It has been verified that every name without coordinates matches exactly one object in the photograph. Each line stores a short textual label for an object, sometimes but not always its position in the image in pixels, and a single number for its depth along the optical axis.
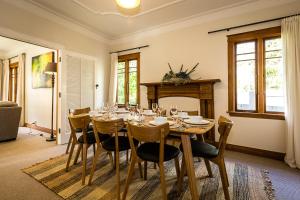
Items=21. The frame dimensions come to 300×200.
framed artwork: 4.66
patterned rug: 1.81
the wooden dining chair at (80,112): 2.97
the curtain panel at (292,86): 2.56
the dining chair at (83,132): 2.12
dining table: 1.58
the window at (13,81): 6.11
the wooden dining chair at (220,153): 1.67
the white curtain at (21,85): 5.51
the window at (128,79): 4.54
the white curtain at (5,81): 6.32
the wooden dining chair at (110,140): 1.83
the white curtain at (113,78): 4.75
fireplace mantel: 3.32
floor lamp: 3.85
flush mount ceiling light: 1.93
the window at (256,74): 2.91
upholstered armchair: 3.73
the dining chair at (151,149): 1.54
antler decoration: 3.50
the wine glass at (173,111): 2.32
